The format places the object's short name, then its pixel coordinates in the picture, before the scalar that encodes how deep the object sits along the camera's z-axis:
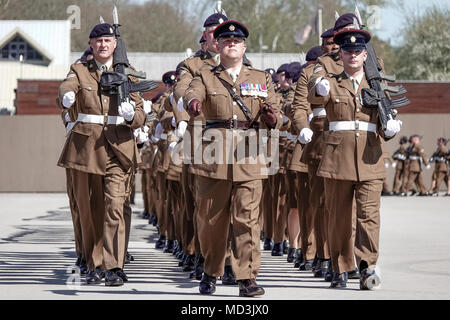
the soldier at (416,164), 34.69
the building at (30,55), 49.00
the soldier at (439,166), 34.81
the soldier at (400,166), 35.28
